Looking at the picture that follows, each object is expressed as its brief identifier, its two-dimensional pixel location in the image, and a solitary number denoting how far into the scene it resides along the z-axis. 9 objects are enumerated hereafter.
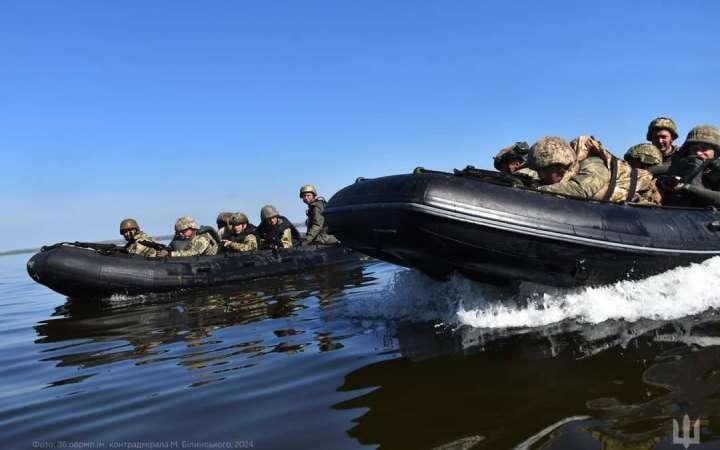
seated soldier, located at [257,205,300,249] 13.08
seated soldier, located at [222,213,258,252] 12.41
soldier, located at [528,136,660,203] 5.34
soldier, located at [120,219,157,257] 11.45
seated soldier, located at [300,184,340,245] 13.94
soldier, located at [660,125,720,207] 5.97
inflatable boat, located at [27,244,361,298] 9.63
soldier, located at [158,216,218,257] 11.69
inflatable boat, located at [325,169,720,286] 4.68
